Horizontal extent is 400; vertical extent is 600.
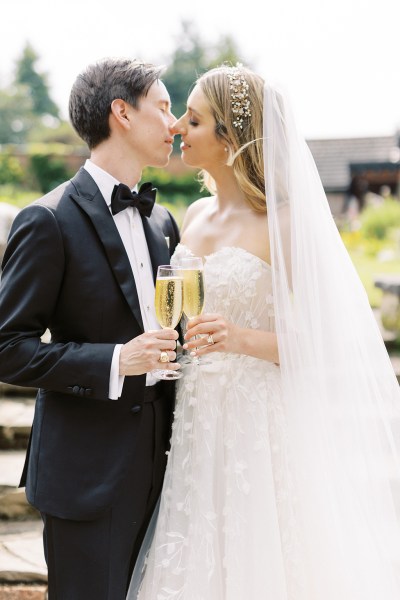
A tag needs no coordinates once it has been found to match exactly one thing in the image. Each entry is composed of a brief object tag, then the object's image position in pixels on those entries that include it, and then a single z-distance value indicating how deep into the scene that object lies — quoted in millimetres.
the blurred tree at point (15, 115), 70812
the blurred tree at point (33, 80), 74375
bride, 2443
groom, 2135
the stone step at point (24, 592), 3273
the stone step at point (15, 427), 4359
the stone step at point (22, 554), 3314
